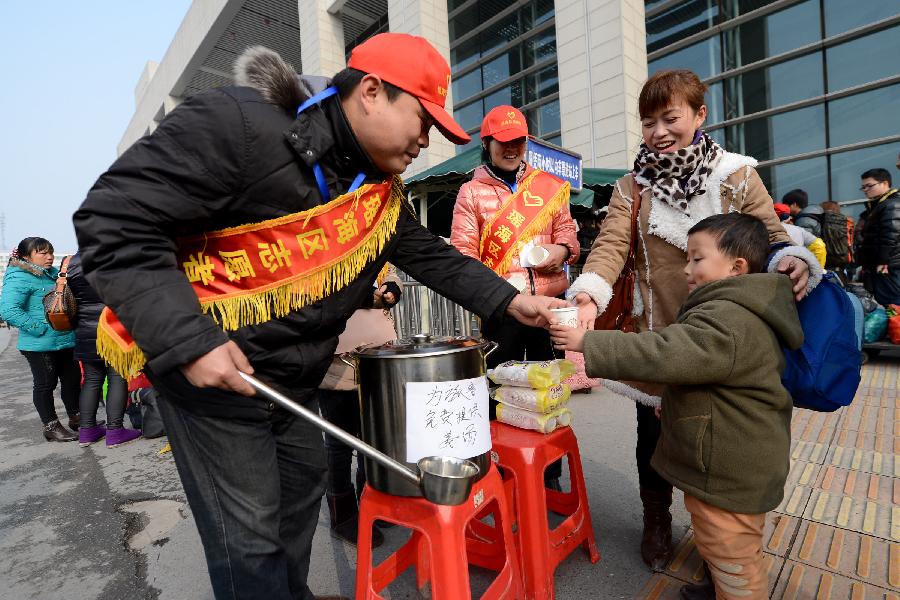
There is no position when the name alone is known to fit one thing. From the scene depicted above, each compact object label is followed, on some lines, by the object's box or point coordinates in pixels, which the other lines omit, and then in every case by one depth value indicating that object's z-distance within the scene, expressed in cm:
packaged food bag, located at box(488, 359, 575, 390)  195
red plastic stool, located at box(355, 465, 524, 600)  141
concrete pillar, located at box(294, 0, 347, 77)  1216
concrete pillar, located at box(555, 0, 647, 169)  721
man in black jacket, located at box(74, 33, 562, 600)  105
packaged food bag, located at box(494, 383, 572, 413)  194
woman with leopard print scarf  182
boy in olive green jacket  147
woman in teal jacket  452
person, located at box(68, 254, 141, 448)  435
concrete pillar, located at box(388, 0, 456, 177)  958
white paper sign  146
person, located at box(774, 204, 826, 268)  465
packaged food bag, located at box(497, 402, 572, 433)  196
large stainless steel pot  146
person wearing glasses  529
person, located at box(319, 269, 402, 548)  236
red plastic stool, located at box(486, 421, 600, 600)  179
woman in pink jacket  263
